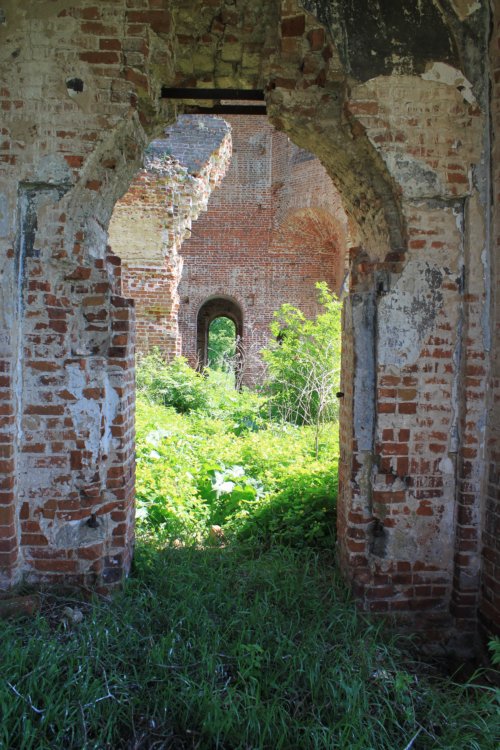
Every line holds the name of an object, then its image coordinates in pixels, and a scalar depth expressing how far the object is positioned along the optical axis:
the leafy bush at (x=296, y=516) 4.12
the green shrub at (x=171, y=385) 9.15
